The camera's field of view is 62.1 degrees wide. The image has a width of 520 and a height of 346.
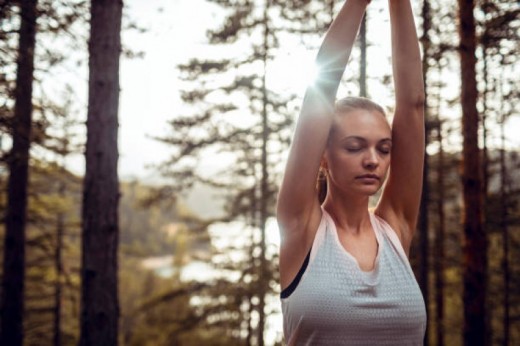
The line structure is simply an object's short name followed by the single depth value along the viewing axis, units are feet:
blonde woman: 4.65
